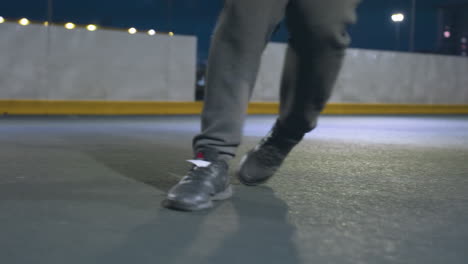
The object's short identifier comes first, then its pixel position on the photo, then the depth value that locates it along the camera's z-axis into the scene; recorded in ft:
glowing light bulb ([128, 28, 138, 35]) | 34.72
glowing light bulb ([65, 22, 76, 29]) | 32.71
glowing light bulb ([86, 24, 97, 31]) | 33.44
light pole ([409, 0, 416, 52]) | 51.80
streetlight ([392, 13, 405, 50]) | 64.91
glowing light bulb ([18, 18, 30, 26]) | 31.71
